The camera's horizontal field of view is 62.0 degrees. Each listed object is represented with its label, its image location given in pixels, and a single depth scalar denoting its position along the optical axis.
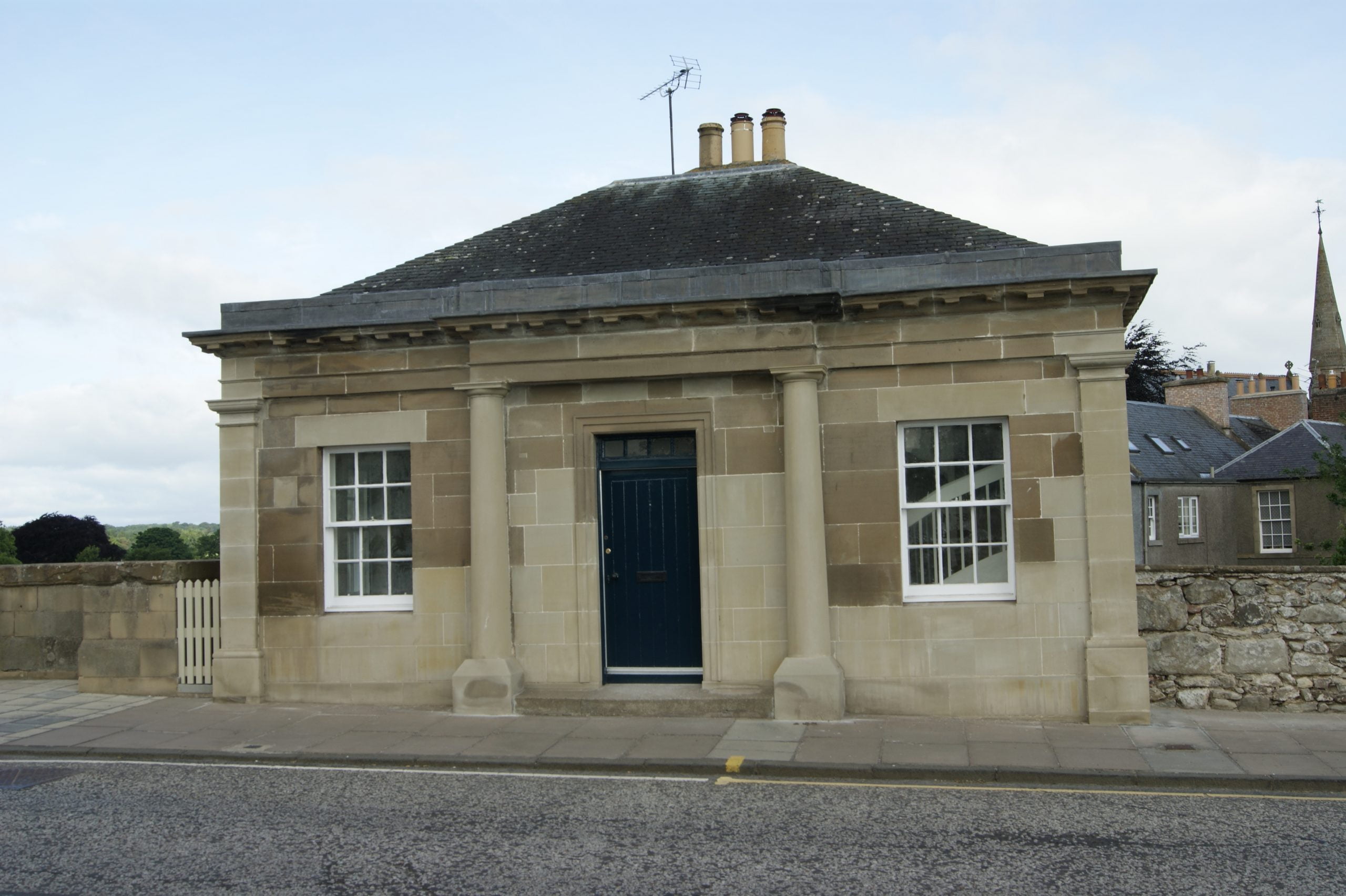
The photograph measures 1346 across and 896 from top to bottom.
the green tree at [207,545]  38.44
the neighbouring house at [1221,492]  34.34
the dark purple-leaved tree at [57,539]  33.69
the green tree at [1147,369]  46.56
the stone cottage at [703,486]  10.83
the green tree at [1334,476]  18.44
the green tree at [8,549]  30.66
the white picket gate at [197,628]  12.66
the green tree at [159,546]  31.59
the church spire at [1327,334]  52.50
